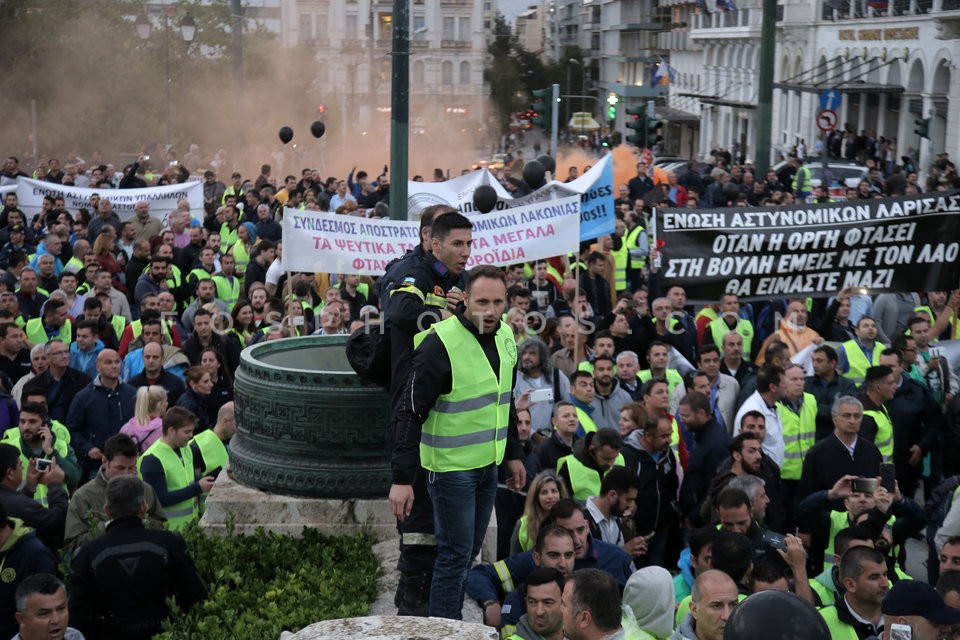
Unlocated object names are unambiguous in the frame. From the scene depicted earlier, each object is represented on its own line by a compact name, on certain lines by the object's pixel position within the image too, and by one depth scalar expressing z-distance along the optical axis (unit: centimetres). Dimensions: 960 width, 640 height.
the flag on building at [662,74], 8511
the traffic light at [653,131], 2451
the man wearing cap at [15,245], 1683
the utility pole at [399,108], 1159
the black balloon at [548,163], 2105
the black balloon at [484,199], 1531
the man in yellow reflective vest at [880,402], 1012
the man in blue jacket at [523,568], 632
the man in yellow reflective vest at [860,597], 653
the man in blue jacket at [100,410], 1005
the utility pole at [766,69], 1977
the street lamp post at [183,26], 2997
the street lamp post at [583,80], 9691
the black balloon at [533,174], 1859
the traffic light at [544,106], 2061
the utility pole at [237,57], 2711
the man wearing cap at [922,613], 548
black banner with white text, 1280
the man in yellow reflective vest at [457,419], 581
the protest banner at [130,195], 1912
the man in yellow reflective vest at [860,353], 1162
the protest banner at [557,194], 1455
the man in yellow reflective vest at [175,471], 789
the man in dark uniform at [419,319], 613
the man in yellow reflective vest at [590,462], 844
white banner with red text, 1205
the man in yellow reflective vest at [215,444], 852
